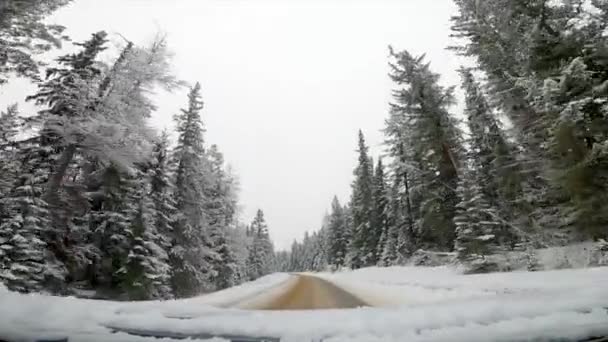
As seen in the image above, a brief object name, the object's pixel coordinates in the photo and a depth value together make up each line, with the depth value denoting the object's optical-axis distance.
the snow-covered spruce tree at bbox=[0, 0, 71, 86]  8.34
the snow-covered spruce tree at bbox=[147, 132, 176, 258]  14.83
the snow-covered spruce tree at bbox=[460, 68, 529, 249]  14.06
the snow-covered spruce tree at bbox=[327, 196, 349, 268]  51.79
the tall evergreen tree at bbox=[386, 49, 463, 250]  19.27
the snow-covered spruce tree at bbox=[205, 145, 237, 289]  22.18
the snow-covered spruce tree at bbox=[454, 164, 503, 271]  13.28
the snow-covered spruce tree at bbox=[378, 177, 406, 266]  30.52
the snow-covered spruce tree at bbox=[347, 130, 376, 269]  38.94
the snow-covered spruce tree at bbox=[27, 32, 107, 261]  11.34
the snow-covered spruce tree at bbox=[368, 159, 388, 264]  37.62
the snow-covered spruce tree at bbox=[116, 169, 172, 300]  11.31
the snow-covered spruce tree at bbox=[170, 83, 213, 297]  16.89
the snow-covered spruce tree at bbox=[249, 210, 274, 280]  49.19
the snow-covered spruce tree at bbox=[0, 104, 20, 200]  11.13
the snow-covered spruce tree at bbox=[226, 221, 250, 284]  25.67
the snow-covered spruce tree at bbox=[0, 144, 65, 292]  9.39
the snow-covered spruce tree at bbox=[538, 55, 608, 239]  9.00
